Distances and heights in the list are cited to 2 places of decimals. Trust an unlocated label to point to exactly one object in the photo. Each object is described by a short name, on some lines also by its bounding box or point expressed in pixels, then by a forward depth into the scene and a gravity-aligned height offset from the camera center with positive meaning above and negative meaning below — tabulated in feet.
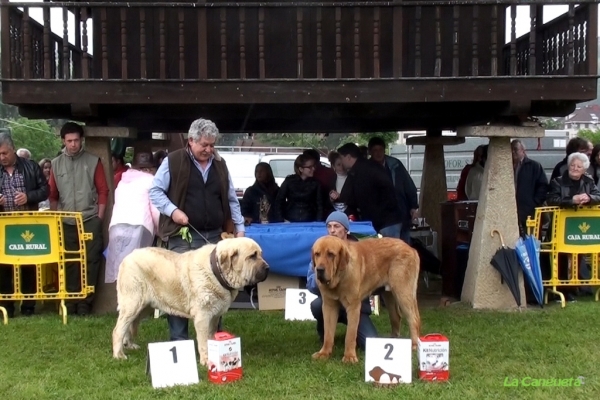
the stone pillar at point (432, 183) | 47.32 -0.49
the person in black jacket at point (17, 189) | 30.74 -0.40
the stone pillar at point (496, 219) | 32.27 -1.78
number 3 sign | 29.73 -4.66
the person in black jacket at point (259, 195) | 37.28 -0.87
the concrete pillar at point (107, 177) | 32.01 +0.02
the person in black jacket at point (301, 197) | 36.24 -0.94
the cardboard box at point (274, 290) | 31.94 -4.47
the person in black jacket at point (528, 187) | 34.65 -0.56
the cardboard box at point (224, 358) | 20.29 -4.59
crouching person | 23.62 -3.98
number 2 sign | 20.40 -4.74
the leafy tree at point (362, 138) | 97.61 +5.70
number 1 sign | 20.47 -4.72
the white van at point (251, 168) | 81.87 +0.86
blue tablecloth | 30.89 -2.63
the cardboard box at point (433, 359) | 20.53 -4.70
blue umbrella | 31.78 -3.36
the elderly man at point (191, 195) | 22.53 -0.51
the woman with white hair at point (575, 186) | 32.73 -0.51
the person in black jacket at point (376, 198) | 32.17 -0.91
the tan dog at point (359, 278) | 21.79 -2.96
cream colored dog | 21.12 -2.79
